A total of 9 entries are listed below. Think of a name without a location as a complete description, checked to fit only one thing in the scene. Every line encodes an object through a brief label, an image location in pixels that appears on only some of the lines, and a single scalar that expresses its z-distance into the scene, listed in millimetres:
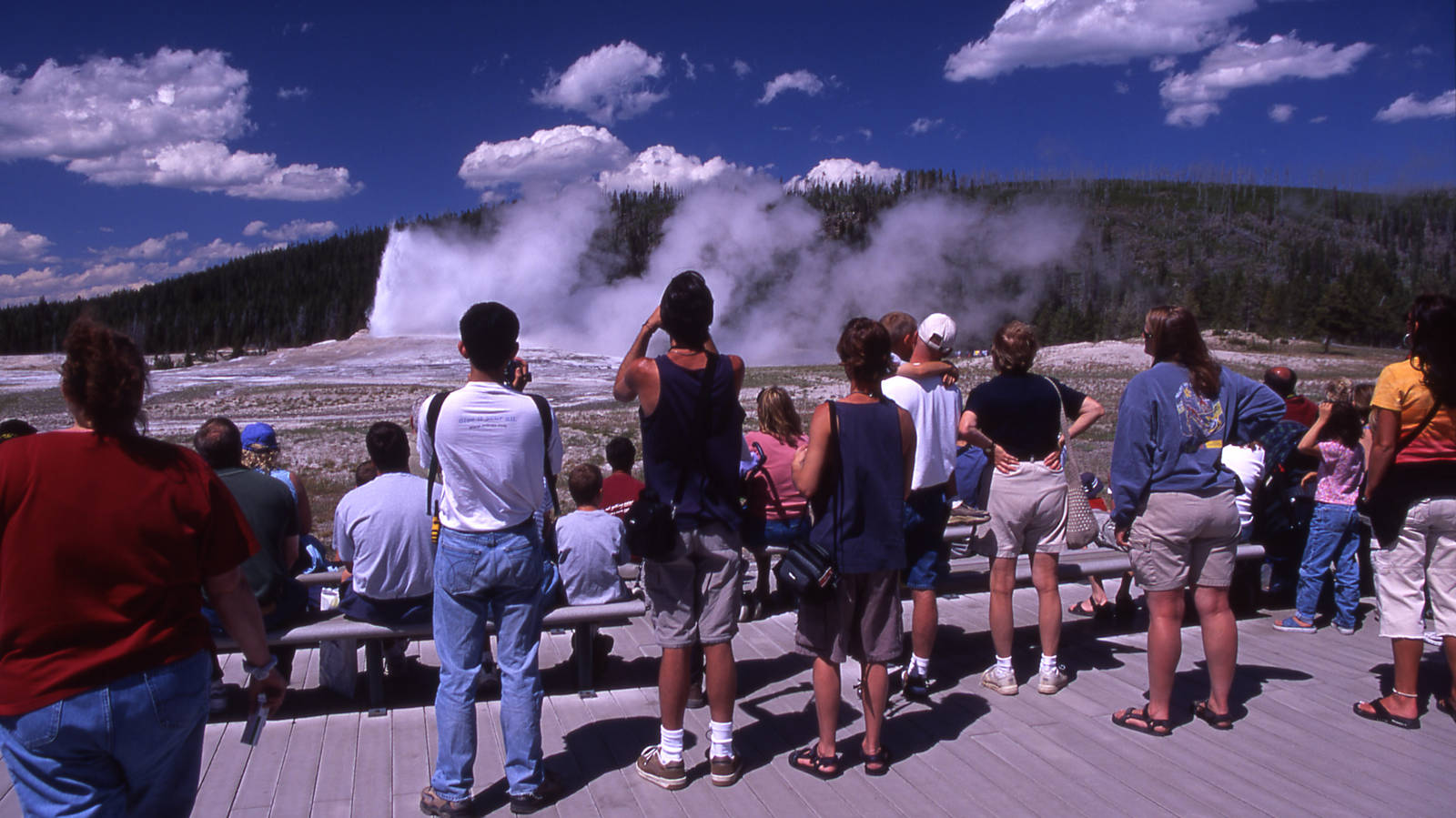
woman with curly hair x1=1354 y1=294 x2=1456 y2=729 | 3807
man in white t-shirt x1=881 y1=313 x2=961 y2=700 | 4109
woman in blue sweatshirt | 3783
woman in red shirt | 2027
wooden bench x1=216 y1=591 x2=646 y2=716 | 4023
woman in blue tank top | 3436
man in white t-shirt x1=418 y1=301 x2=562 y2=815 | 3209
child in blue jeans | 5348
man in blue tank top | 3336
